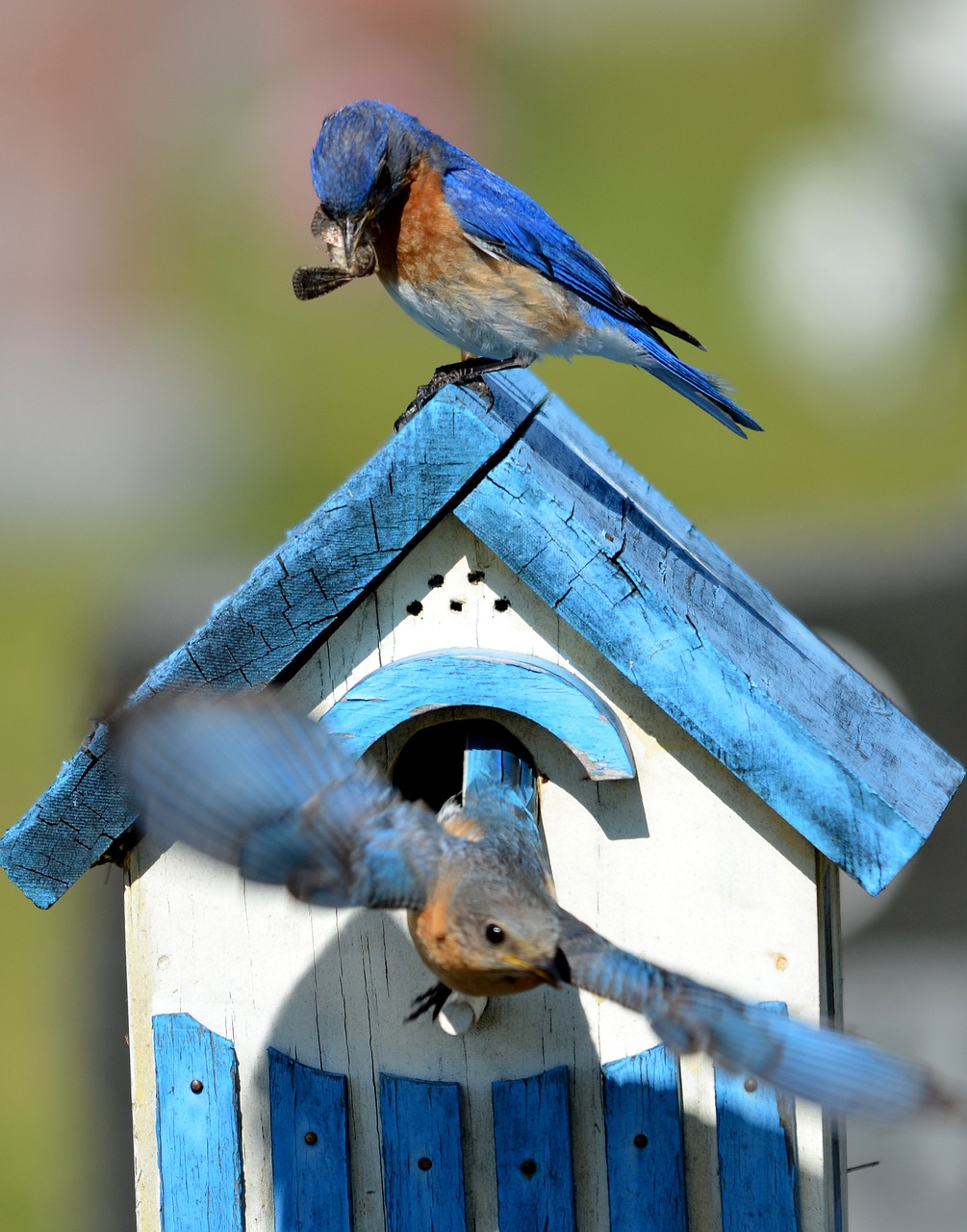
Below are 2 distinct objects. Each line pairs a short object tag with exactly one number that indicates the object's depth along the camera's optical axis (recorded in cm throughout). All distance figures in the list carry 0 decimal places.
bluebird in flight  337
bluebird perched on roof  522
